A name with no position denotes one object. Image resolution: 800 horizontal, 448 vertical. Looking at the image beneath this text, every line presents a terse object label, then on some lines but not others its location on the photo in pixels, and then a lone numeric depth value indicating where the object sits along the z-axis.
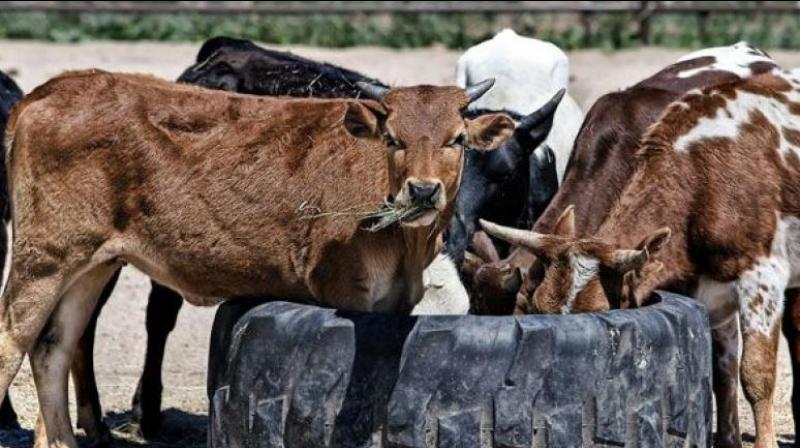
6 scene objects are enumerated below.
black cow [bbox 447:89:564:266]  17.59
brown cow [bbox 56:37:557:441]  15.80
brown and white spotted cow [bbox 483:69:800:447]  14.42
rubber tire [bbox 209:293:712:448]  11.29
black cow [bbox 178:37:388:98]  18.12
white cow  20.87
